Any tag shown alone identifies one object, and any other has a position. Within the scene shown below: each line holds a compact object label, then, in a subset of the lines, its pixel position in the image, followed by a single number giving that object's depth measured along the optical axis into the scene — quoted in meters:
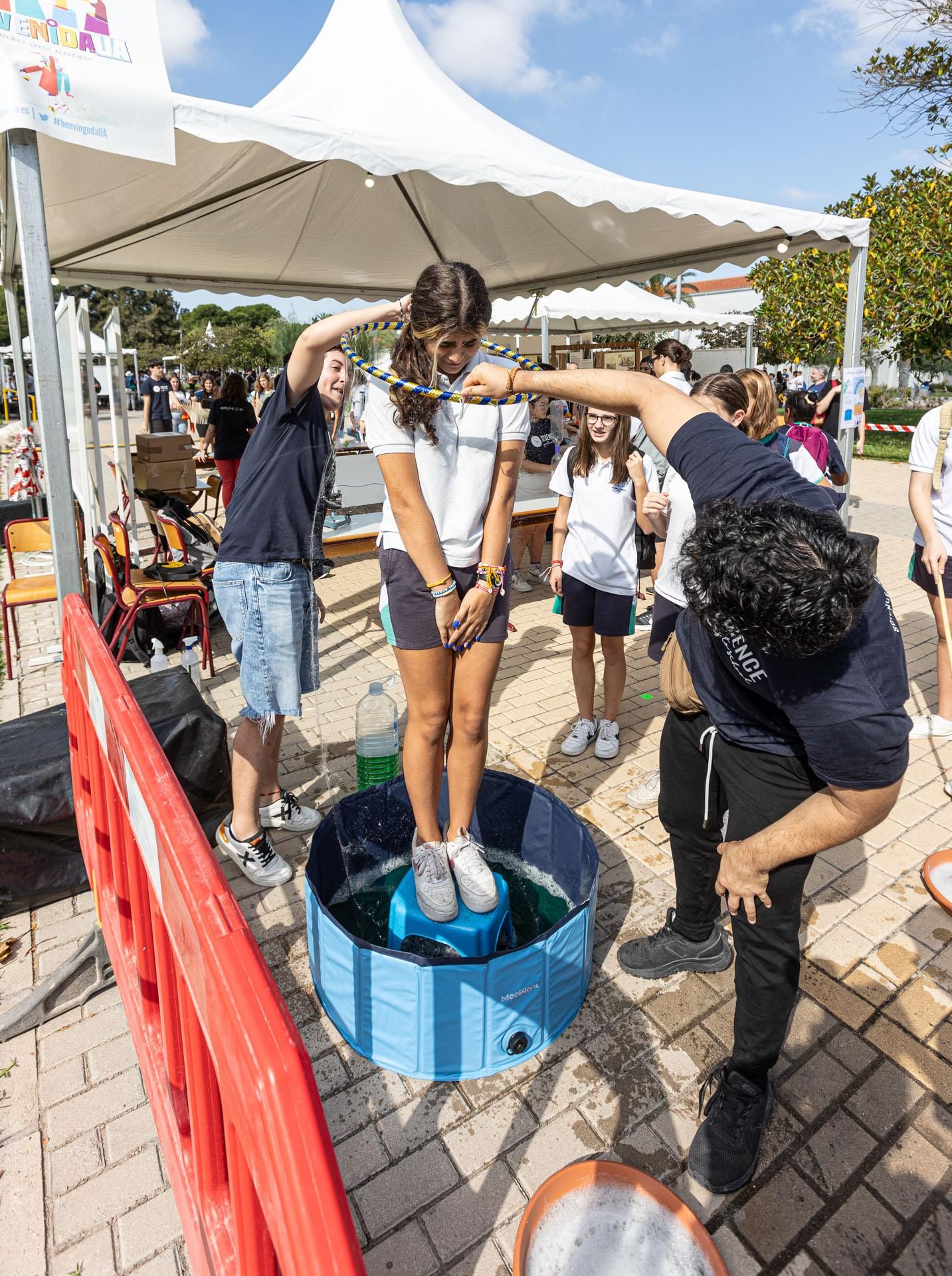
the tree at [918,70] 14.84
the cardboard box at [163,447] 9.70
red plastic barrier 0.77
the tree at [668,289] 36.97
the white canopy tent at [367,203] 4.02
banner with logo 2.66
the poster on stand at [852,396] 6.09
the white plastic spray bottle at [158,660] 4.22
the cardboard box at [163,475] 9.65
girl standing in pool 2.09
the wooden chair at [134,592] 4.71
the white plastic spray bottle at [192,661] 4.32
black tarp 2.75
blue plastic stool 2.37
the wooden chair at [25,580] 4.93
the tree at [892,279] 15.52
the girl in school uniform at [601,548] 3.85
